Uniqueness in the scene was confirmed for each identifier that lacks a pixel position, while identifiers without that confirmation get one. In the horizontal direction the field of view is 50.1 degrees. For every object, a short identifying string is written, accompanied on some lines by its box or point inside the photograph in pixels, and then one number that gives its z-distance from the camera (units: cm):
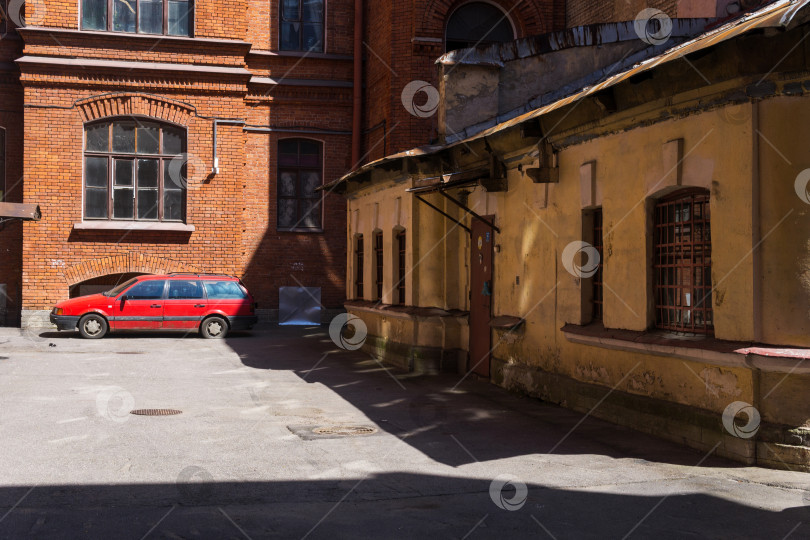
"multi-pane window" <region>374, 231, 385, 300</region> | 1908
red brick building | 2316
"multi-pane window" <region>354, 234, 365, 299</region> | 2086
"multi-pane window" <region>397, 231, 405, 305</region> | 1719
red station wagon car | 2059
